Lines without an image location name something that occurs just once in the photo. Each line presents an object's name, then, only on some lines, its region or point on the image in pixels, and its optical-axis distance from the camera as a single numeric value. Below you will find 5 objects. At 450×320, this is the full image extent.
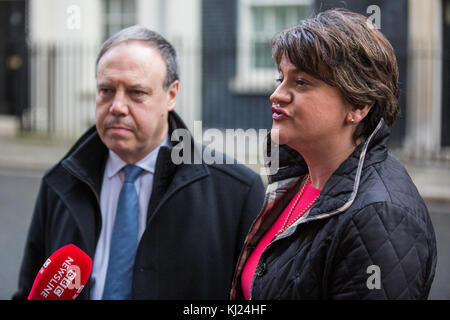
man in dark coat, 2.44
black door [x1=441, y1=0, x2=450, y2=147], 11.41
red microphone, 1.95
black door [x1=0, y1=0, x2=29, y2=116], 14.04
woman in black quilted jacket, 1.60
